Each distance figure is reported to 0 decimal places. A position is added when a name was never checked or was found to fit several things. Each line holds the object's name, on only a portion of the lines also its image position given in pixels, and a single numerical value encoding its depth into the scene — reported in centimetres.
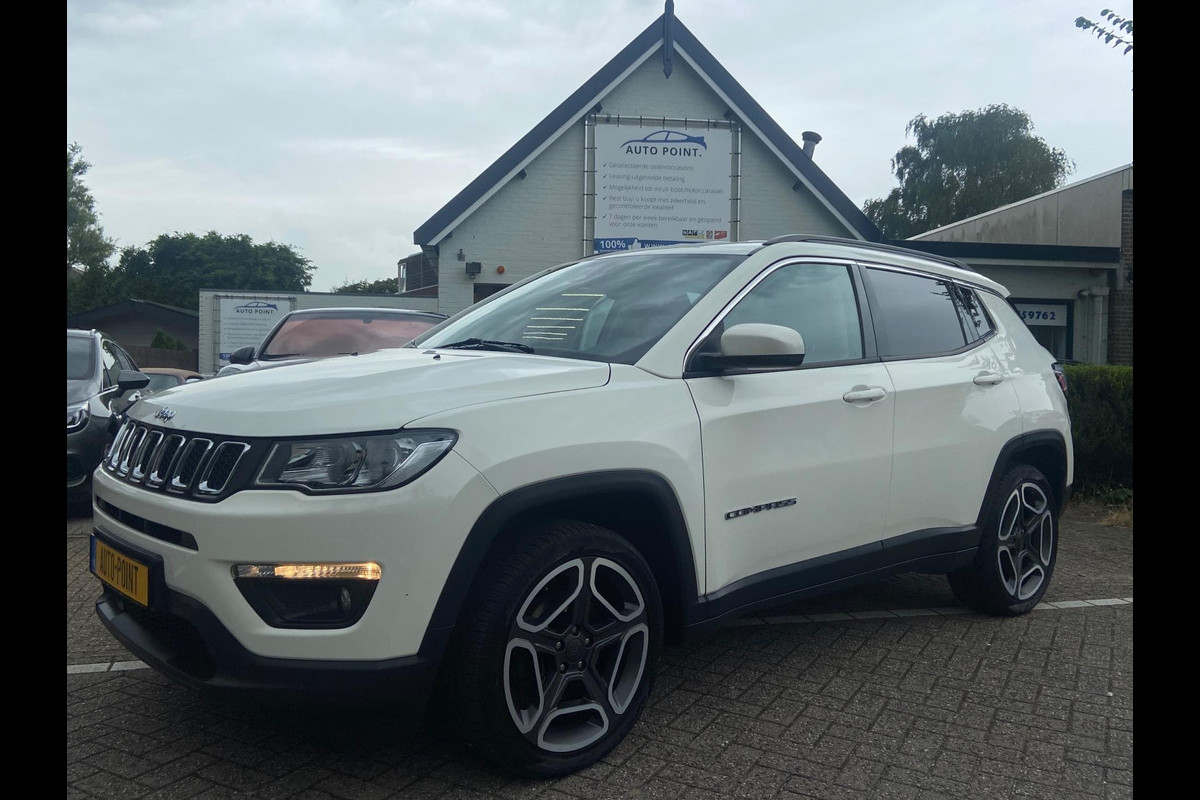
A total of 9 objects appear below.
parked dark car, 714
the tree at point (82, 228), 5566
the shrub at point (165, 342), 3466
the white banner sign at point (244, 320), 2033
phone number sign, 1869
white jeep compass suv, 261
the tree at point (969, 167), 4291
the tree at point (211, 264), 6631
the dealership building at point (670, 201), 1761
